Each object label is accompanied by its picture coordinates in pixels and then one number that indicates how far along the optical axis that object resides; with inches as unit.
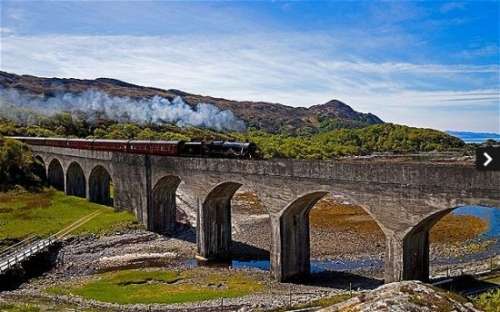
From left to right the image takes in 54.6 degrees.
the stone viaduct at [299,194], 823.1
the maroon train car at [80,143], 2383.6
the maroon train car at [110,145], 2053.9
